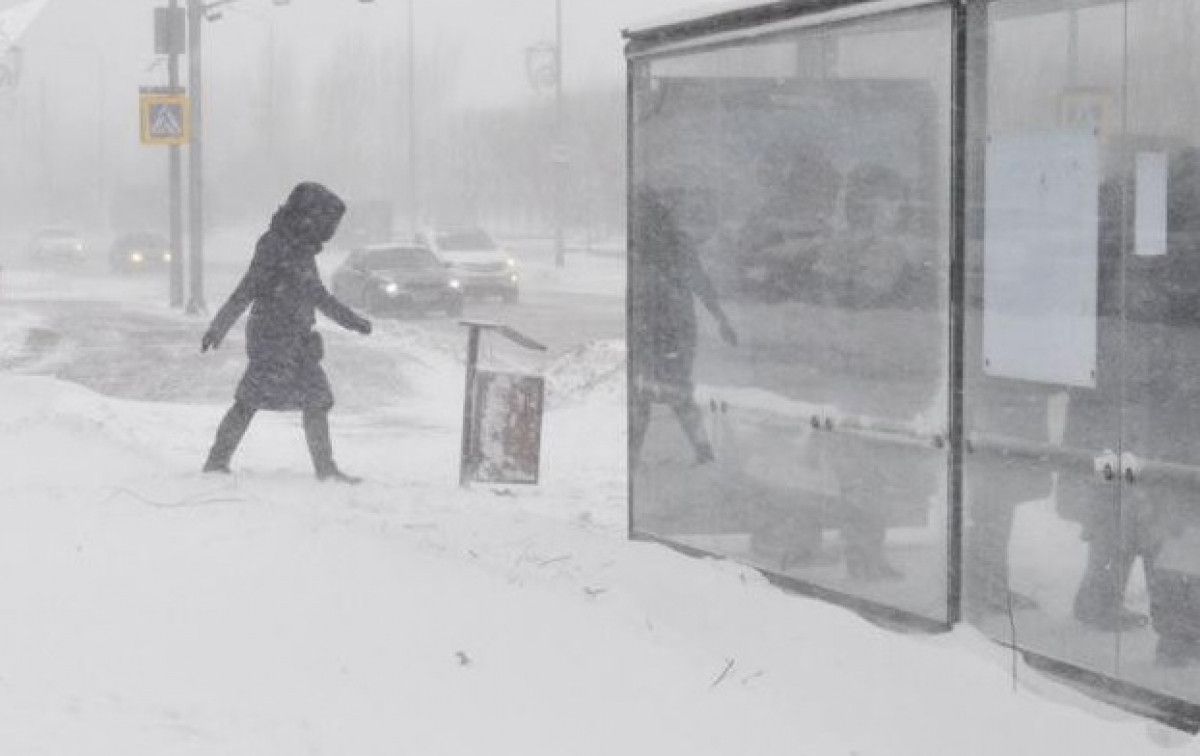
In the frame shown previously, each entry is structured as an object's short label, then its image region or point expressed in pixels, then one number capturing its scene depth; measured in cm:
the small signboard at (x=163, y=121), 2650
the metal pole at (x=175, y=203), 2880
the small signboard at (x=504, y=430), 976
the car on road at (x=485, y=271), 3497
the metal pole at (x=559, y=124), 4825
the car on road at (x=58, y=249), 6119
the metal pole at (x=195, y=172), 2864
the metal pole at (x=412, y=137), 5805
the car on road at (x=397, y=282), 3003
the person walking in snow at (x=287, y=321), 941
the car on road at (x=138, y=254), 5509
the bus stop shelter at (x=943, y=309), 541
